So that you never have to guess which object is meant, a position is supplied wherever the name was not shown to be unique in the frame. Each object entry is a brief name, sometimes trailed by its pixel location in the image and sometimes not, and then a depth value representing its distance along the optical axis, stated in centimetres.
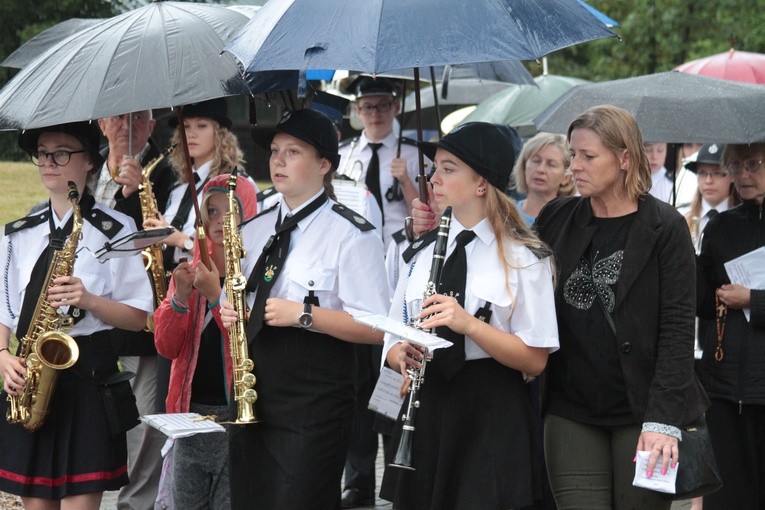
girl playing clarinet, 946
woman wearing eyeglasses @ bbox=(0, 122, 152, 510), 1099
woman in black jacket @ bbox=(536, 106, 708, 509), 960
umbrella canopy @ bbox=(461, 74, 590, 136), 2373
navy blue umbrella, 913
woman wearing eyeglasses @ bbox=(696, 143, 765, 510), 1196
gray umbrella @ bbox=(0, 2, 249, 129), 1014
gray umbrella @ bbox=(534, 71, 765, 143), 1118
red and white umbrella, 2041
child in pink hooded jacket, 1162
